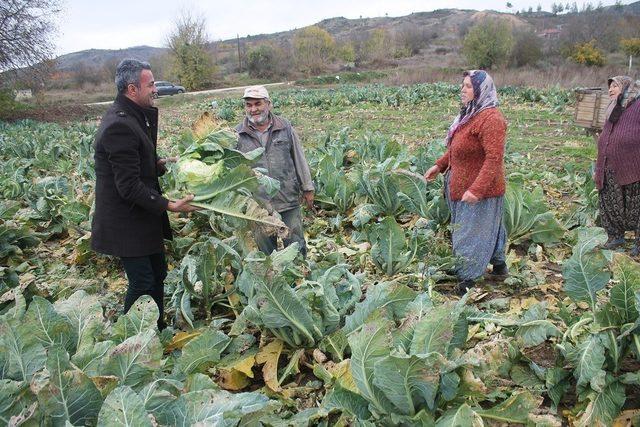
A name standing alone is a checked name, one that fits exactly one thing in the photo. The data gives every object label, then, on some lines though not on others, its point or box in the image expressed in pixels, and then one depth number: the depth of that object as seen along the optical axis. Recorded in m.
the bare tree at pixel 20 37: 23.45
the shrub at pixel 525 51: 37.88
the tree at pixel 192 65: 42.69
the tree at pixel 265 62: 49.81
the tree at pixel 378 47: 55.53
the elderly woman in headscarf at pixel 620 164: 4.45
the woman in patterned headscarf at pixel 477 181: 3.42
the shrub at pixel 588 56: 36.19
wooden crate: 9.00
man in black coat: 2.80
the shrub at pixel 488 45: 35.41
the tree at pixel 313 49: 47.75
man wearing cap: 3.72
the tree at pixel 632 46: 37.84
